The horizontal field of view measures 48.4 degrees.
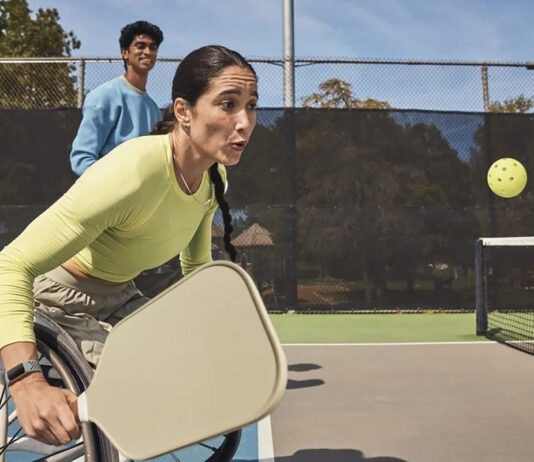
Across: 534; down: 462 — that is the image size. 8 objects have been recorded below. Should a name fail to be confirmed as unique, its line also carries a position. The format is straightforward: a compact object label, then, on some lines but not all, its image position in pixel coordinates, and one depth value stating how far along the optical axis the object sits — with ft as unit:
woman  4.39
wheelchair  4.54
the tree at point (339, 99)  29.58
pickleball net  27.78
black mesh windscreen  27.40
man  8.92
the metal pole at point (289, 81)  28.73
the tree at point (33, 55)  33.71
